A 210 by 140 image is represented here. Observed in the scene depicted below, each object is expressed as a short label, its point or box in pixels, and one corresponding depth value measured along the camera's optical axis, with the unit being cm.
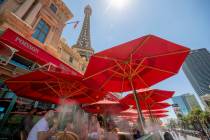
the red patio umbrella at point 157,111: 874
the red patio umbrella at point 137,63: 277
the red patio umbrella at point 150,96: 561
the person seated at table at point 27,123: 388
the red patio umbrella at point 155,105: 679
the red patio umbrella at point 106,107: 587
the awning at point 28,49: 450
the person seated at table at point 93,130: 369
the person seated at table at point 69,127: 357
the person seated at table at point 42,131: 245
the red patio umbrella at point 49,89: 361
